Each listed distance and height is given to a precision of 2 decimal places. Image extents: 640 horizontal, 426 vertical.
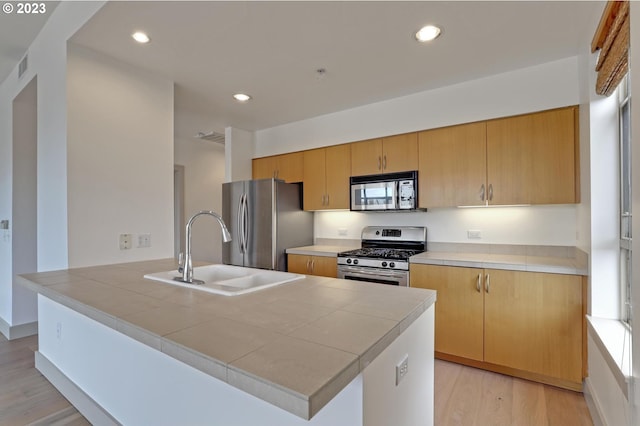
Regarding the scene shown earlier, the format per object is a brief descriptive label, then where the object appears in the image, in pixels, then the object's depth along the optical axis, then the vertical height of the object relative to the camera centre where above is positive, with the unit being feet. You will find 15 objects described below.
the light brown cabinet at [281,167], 13.15 +2.06
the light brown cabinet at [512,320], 7.18 -2.73
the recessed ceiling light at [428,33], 6.82 +4.02
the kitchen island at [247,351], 2.49 -1.22
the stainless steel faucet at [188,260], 5.58 -0.83
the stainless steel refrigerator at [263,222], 12.05 -0.33
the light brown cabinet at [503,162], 8.04 +1.43
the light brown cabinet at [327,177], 11.85 +1.42
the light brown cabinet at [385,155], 10.37 +2.03
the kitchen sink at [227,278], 4.83 -1.21
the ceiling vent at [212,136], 14.59 +3.78
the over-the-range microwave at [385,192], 10.27 +0.73
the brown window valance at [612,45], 4.55 +2.65
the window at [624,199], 5.82 +0.22
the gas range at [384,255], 9.40 -1.34
